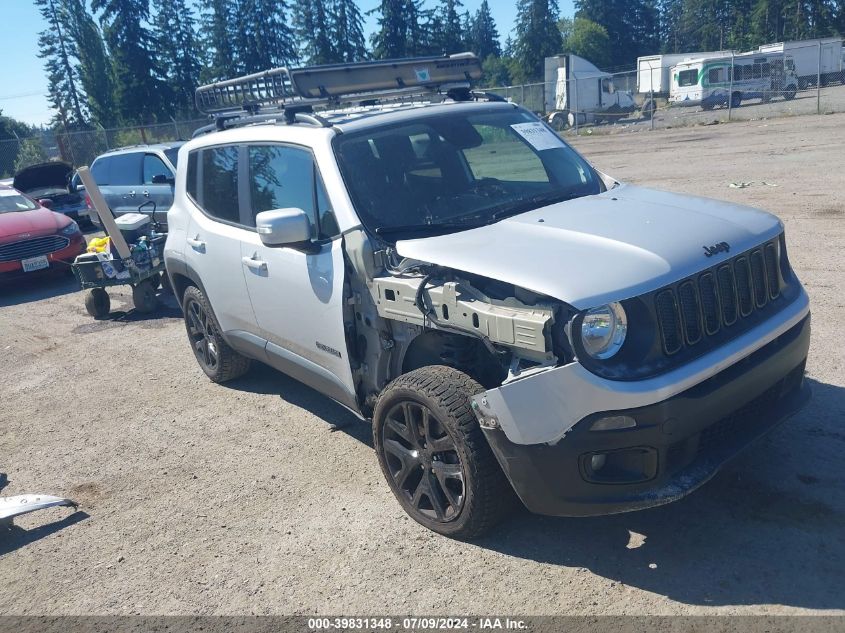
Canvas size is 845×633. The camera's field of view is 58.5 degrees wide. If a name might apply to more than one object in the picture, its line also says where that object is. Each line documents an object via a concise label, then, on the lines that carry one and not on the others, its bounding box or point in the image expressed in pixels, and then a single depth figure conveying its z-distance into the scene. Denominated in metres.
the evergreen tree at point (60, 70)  62.38
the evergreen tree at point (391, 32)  60.12
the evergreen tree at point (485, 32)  107.25
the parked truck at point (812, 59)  43.19
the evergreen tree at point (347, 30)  62.50
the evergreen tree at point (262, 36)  59.19
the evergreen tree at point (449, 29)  65.57
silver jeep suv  3.14
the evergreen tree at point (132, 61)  54.75
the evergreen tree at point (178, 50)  57.34
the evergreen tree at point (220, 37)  58.50
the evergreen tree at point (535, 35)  82.44
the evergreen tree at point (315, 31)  62.25
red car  11.20
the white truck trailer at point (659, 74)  44.50
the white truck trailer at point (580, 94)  37.28
